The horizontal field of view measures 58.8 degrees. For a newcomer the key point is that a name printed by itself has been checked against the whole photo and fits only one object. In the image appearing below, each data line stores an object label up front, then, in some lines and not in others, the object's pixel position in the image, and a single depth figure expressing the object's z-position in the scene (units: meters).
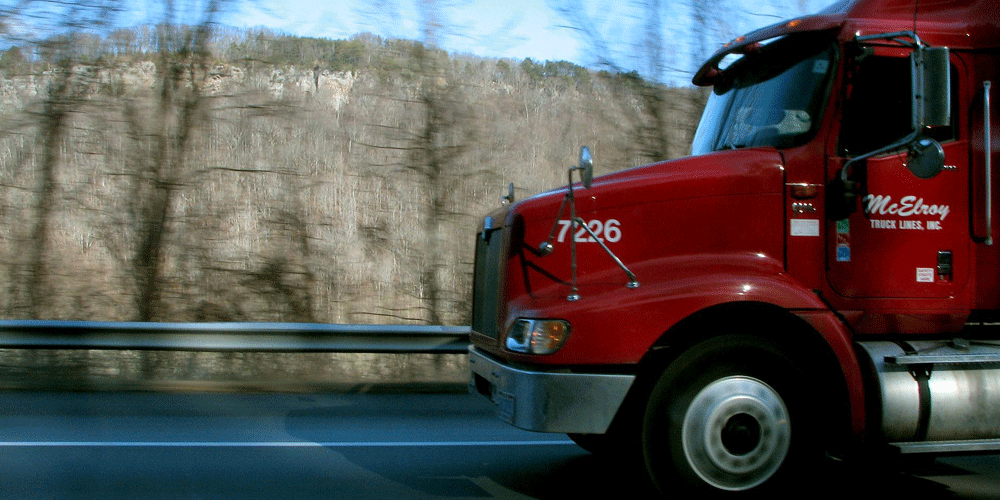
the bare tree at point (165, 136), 10.56
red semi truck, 4.36
